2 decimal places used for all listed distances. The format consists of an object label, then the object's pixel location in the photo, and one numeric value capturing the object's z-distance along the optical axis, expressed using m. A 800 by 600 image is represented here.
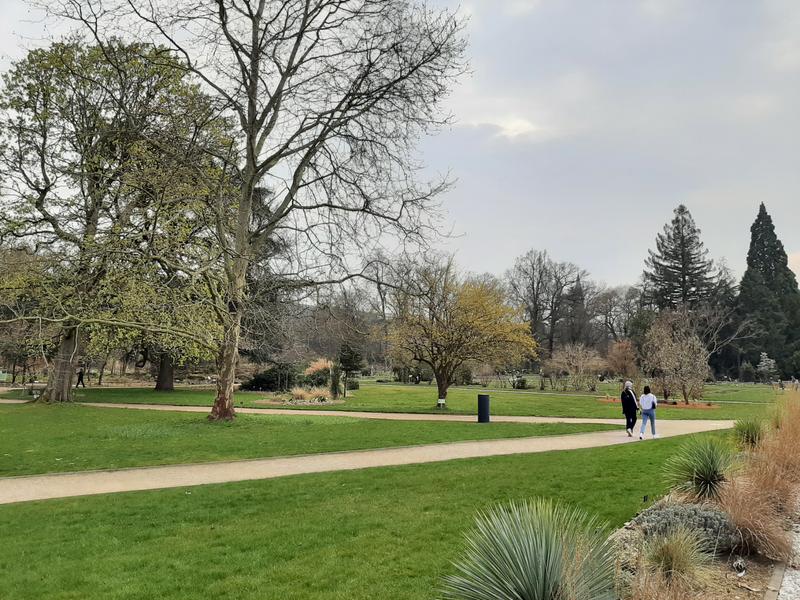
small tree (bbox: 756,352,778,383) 57.88
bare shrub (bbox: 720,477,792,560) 5.39
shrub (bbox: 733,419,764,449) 9.90
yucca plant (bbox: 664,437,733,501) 6.90
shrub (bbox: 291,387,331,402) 30.20
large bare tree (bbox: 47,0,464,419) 15.13
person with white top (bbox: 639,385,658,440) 15.03
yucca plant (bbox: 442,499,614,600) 3.21
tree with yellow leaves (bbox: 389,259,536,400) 24.38
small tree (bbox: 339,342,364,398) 34.86
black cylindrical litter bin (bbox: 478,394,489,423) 18.67
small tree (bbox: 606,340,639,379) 40.50
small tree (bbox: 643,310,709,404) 30.22
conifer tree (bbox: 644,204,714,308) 66.38
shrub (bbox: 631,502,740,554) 5.25
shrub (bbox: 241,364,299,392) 37.62
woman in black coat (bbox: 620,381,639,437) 15.30
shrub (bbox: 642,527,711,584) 4.18
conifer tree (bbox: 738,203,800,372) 61.91
